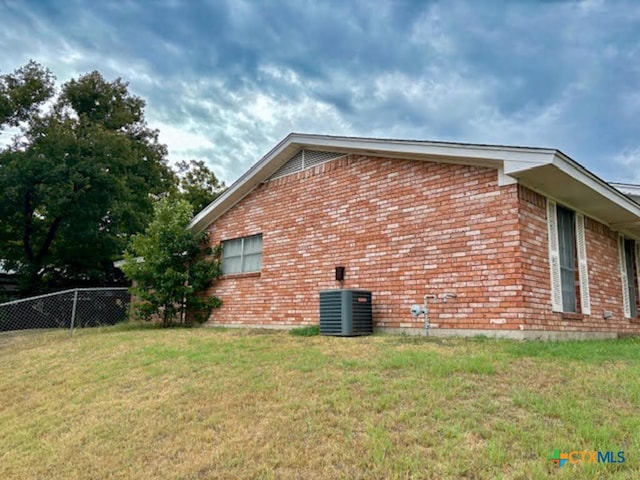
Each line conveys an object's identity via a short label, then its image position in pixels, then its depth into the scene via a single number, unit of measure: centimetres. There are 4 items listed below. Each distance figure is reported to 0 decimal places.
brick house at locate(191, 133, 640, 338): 667
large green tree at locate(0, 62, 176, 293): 1544
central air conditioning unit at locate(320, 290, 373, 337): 752
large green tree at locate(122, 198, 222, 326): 1116
